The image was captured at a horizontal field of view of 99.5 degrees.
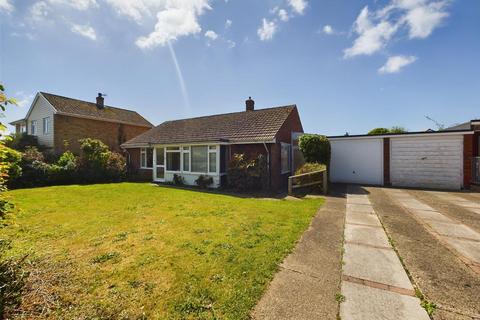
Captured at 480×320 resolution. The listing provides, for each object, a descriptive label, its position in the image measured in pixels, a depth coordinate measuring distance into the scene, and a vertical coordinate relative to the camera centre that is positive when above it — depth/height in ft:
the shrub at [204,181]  40.40 -4.52
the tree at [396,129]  94.27 +13.82
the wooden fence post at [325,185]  32.17 -4.25
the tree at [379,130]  86.21 +12.00
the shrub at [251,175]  35.88 -2.90
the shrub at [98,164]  49.65 -1.27
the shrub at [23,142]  59.11 +5.31
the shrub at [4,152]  8.70 +0.31
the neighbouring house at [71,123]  60.64 +12.10
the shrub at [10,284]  7.68 -5.31
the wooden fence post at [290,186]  32.18 -4.40
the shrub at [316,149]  38.24 +1.77
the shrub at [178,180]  45.06 -4.75
